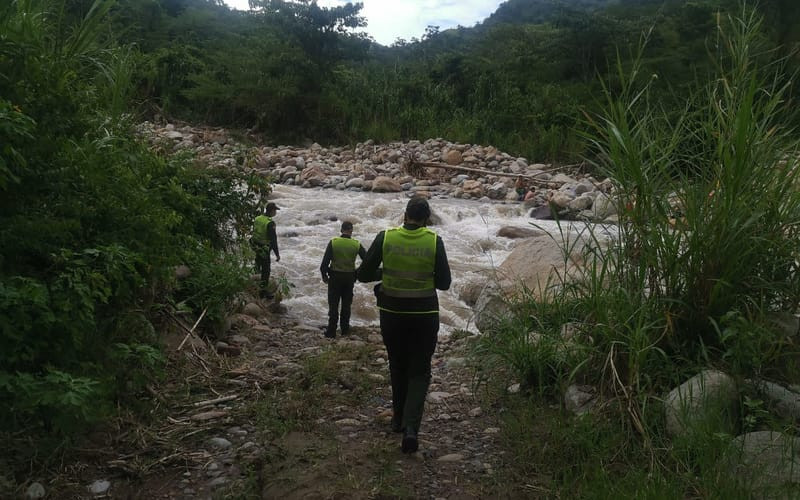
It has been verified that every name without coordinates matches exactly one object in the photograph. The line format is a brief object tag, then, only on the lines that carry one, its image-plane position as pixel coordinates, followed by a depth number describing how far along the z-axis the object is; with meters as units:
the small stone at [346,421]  4.40
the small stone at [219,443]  3.94
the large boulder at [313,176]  17.83
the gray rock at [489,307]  5.72
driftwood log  16.92
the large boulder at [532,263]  6.96
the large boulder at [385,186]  16.89
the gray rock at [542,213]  14.20
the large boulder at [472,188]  16.53
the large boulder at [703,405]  3.46
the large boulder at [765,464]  2.98
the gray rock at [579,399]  3.99
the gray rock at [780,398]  3.58
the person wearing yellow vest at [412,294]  4.02
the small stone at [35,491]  3.14
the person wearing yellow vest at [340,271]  7.05
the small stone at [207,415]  4.22
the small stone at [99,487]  3.36
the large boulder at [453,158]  19.75
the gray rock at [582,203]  14.22
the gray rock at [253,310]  7.18
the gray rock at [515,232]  12.55
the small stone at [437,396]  4.97
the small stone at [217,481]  3.52
